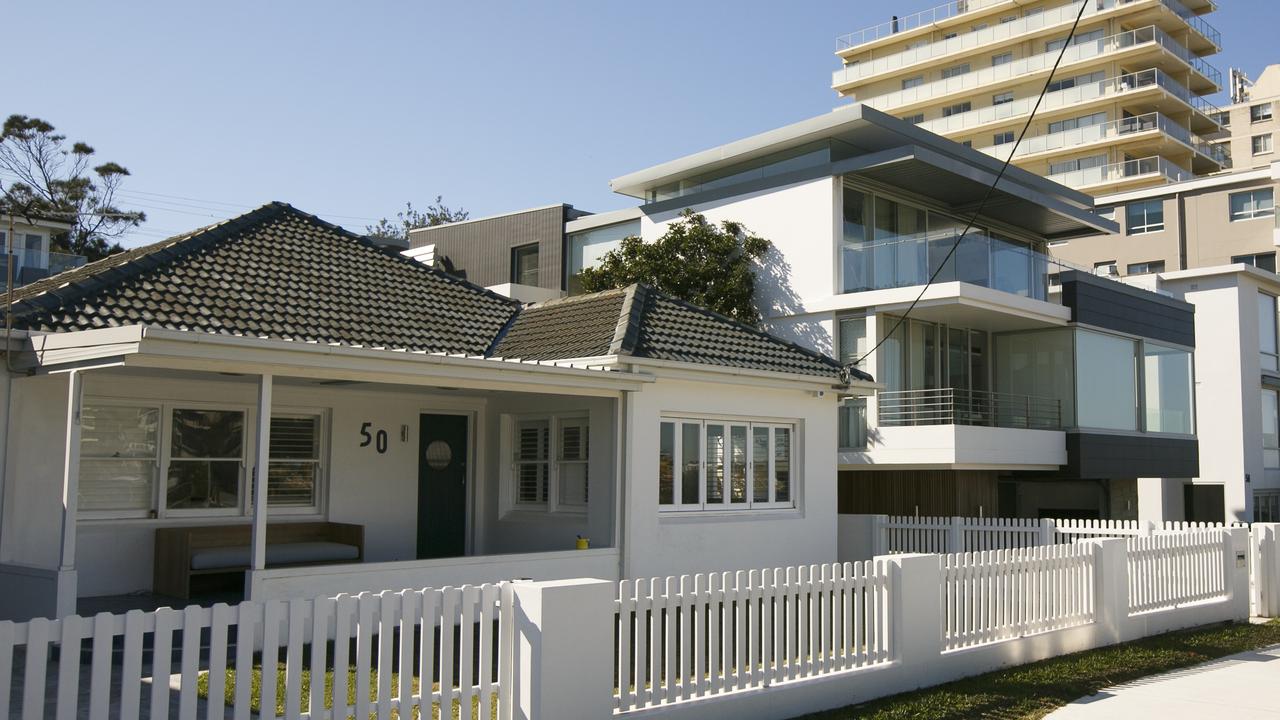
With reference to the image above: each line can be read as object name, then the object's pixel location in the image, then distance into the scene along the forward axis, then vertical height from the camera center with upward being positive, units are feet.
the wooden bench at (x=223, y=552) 39.60 -3.52
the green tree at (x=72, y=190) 157.28 +37.42
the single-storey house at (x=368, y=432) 34.96 +1.03
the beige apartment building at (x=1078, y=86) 190.60 +68.05
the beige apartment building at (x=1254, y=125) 236.02 +72.70
